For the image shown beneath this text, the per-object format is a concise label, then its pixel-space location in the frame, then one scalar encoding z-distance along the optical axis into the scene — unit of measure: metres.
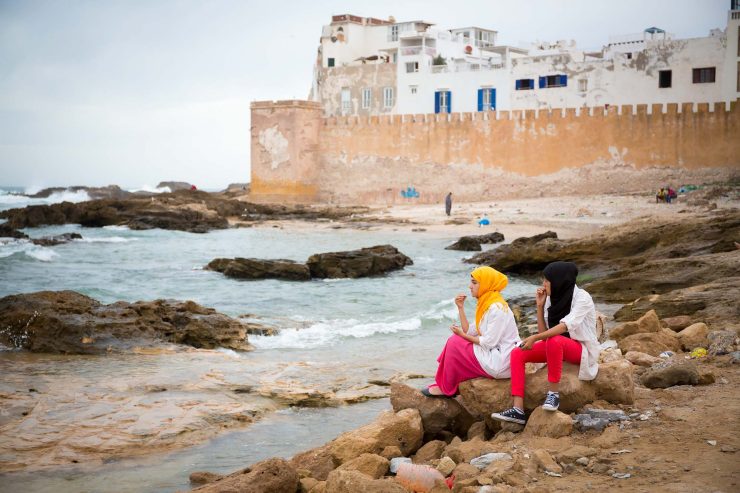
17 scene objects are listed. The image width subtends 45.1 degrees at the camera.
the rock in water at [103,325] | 8.73
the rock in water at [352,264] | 15.92
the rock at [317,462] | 4.80
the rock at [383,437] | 4.73
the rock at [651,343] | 6.64
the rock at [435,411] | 5.04
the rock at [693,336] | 6.75
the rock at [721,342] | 6.24
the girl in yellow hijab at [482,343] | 4.96
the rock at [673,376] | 5.33
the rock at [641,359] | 6.20
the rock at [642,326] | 7.26
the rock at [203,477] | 5.03
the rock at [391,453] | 4.70
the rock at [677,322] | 7.71
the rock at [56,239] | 22.38
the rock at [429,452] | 4.71
